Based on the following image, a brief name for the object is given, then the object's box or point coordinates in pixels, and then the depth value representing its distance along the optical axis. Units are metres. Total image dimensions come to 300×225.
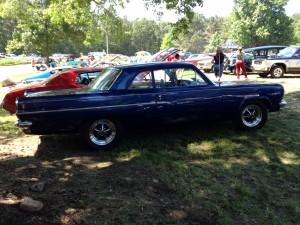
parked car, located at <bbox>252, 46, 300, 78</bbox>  12.18
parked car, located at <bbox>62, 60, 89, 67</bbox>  20.02
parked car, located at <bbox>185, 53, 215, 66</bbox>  17.74
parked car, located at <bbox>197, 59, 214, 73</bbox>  16.91
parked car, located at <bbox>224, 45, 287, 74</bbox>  14.52
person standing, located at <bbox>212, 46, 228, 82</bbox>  10.90
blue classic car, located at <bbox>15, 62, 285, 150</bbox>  4.36
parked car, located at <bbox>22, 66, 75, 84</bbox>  12.18
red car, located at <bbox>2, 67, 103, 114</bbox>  7.48
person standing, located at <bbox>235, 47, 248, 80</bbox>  11.62
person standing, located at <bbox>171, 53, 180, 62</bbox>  12.38
